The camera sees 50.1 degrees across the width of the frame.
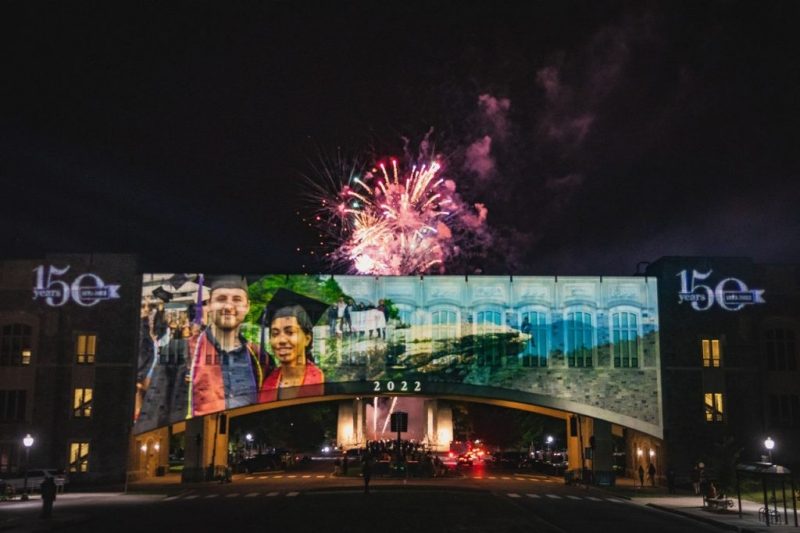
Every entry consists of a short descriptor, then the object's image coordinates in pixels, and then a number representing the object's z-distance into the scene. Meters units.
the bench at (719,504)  37.06
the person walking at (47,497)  31.39
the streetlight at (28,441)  46.37
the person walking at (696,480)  49.68
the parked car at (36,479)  46.56
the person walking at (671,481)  51.12
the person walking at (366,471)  41.69
